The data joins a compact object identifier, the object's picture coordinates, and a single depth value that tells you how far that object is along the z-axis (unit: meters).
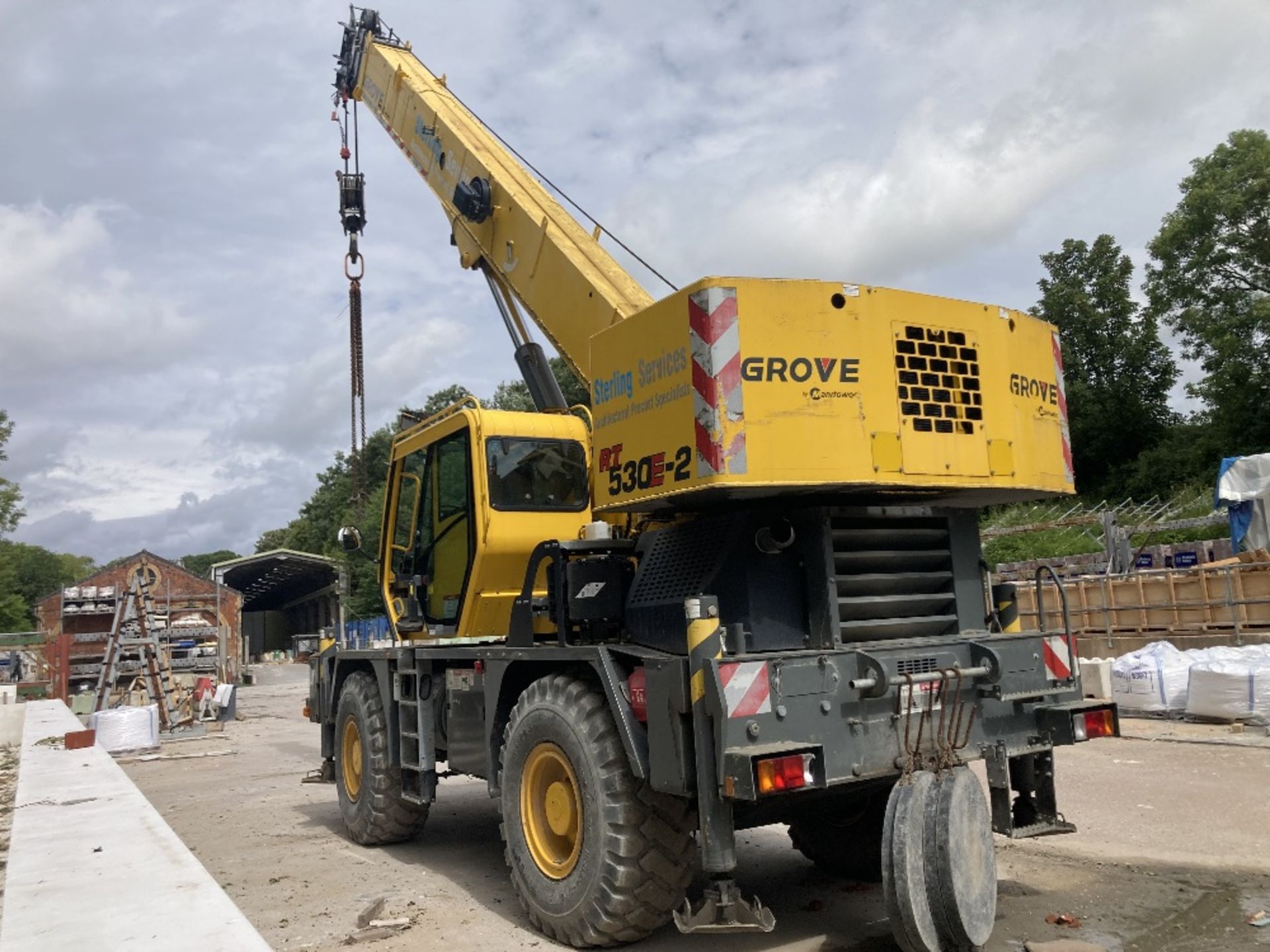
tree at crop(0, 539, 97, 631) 101.11
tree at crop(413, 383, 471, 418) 60.25
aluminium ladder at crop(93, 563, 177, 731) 18.47
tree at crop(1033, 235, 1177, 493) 46.88
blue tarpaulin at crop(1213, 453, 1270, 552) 20.70
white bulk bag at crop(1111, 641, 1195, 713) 12.29
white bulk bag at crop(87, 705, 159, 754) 16.73
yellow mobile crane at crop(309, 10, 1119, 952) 4.35
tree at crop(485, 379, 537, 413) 57.66
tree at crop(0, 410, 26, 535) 60.28
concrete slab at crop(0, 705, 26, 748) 16.97
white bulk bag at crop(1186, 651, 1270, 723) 11.21
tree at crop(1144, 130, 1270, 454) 38.50
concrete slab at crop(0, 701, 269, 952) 3.76
